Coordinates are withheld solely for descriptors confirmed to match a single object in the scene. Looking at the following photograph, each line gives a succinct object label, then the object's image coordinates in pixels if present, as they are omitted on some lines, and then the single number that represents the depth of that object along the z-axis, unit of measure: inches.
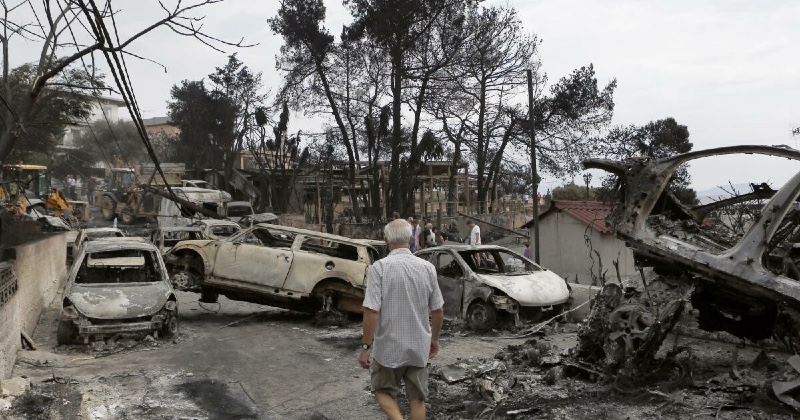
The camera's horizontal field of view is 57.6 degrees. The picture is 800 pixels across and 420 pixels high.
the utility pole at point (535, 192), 727.1
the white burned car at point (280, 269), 489.7
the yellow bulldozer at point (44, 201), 934.4
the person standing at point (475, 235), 715.4
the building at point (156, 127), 2485.0
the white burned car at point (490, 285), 450.3
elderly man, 191.8
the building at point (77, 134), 2140.3
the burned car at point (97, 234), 670.5
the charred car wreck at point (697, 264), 255.1
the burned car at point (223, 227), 693.3
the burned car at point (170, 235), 800.9
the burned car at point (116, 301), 383.6
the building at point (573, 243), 915.2
